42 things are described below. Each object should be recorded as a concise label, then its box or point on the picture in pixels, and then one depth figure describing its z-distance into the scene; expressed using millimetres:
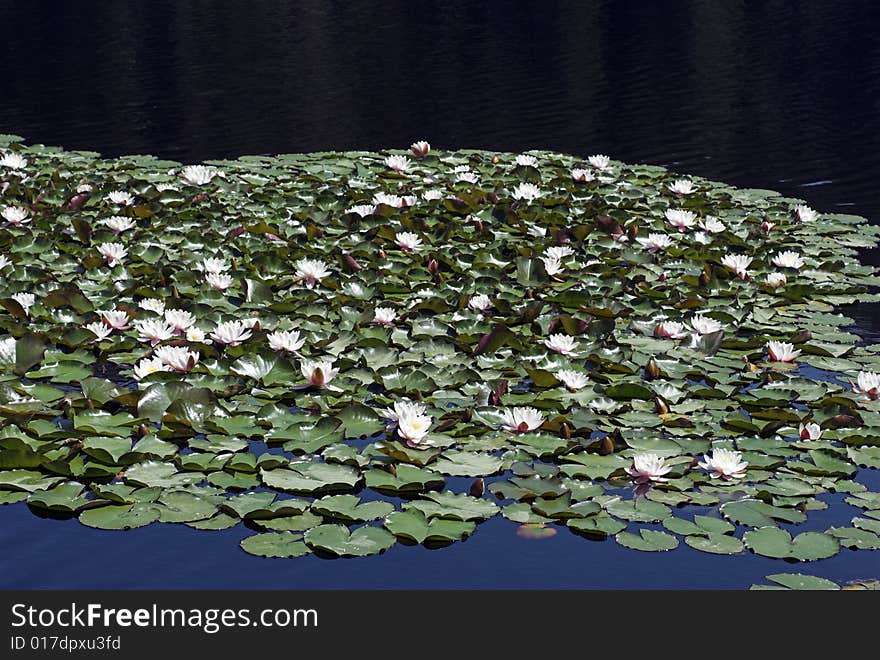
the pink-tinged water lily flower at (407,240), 14609
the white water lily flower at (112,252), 13836
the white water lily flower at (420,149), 20656
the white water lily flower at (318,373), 10266
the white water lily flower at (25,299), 11953
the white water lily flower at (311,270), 13234
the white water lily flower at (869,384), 10258
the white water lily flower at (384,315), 11883
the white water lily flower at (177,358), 10359
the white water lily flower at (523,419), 9461
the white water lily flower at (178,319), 11227
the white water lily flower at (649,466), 8641
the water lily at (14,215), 15508
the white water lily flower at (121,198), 16703
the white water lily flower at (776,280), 13844
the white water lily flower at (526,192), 17562
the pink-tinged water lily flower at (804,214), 17109
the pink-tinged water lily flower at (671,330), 11727
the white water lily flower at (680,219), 16328
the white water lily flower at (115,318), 11352
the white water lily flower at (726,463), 8789
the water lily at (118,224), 15320
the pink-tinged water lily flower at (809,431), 9537
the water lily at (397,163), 19500
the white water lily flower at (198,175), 18266
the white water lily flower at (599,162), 19600
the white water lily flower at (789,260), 14445
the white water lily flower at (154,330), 10953
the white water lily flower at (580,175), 19109
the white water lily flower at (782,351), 11180
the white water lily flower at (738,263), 14125
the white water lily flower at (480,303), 12641
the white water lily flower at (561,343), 11055
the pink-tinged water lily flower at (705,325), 11641
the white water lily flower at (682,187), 18375
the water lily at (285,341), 10906
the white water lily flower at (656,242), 15195
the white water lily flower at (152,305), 11891
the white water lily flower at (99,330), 11219
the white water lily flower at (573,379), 10242
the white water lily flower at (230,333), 10883
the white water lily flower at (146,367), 10141
